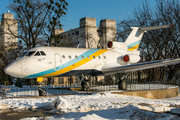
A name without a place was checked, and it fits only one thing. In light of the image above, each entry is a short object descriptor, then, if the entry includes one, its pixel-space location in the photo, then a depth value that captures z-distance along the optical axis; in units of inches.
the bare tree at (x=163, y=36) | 1258.0
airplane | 541.3
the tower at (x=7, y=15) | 2087.8
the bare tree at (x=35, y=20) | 1154.0
